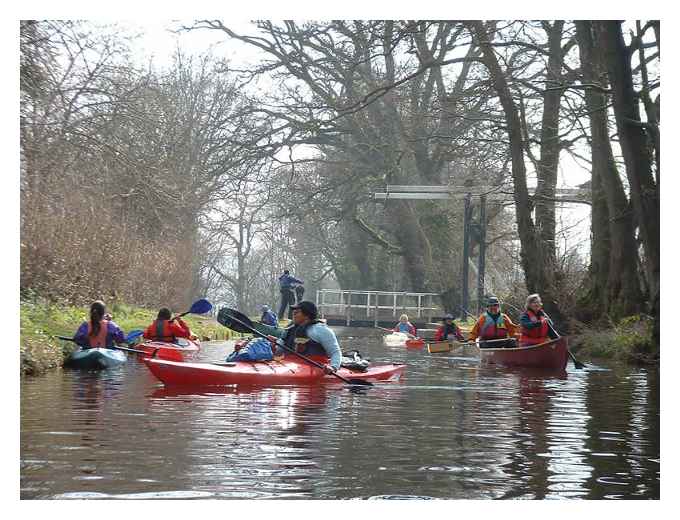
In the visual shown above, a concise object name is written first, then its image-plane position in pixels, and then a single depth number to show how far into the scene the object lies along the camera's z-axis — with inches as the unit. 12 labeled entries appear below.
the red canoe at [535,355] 700.7
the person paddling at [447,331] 936.3
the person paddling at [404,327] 1206.3
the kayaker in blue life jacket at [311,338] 566.3
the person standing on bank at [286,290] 1337.4
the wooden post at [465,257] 1299.2
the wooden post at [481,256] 1278.3
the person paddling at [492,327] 804.6
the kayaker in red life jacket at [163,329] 740.6
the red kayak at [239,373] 526.9
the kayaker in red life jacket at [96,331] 646.5
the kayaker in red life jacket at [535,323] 751.1
